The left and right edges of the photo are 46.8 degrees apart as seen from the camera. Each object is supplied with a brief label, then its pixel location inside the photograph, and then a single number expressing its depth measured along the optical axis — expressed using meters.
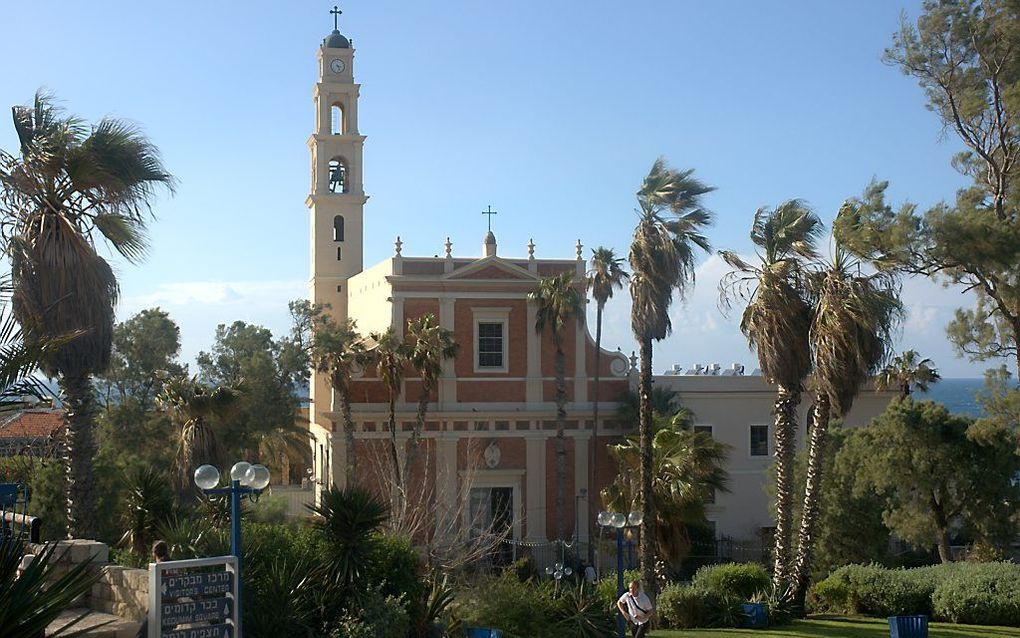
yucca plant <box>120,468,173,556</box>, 17.19
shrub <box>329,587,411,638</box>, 14.41
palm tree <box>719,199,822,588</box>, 24.44
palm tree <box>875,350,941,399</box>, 44.41
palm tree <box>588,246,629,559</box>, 37.62
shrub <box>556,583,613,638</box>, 18.28
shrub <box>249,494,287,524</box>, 26.31
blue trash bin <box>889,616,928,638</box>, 18.33
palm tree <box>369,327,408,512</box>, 36.12
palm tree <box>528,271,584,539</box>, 37.97
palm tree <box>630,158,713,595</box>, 27.97
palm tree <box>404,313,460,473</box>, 36.31
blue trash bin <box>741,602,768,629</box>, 23.11
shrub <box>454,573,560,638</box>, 17.52
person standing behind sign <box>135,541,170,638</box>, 13.58
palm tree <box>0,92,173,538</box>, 18.42
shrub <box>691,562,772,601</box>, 24.72
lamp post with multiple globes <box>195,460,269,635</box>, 12.58
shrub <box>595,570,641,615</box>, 19.22
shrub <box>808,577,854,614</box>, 25.67
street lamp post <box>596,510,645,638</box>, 18.33
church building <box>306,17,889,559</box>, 38.00
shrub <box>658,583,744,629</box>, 23.23
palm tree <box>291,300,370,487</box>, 36.12
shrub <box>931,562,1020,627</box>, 22.70
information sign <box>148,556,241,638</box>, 12.22
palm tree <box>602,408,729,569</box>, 27.03
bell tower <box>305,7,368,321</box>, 44.47
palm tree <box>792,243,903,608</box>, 22.92
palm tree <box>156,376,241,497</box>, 26.62
